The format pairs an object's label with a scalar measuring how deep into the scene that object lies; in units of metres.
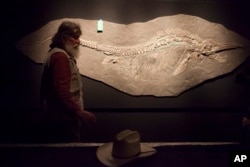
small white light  3.14
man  2.29
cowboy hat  1.66
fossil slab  3.13
